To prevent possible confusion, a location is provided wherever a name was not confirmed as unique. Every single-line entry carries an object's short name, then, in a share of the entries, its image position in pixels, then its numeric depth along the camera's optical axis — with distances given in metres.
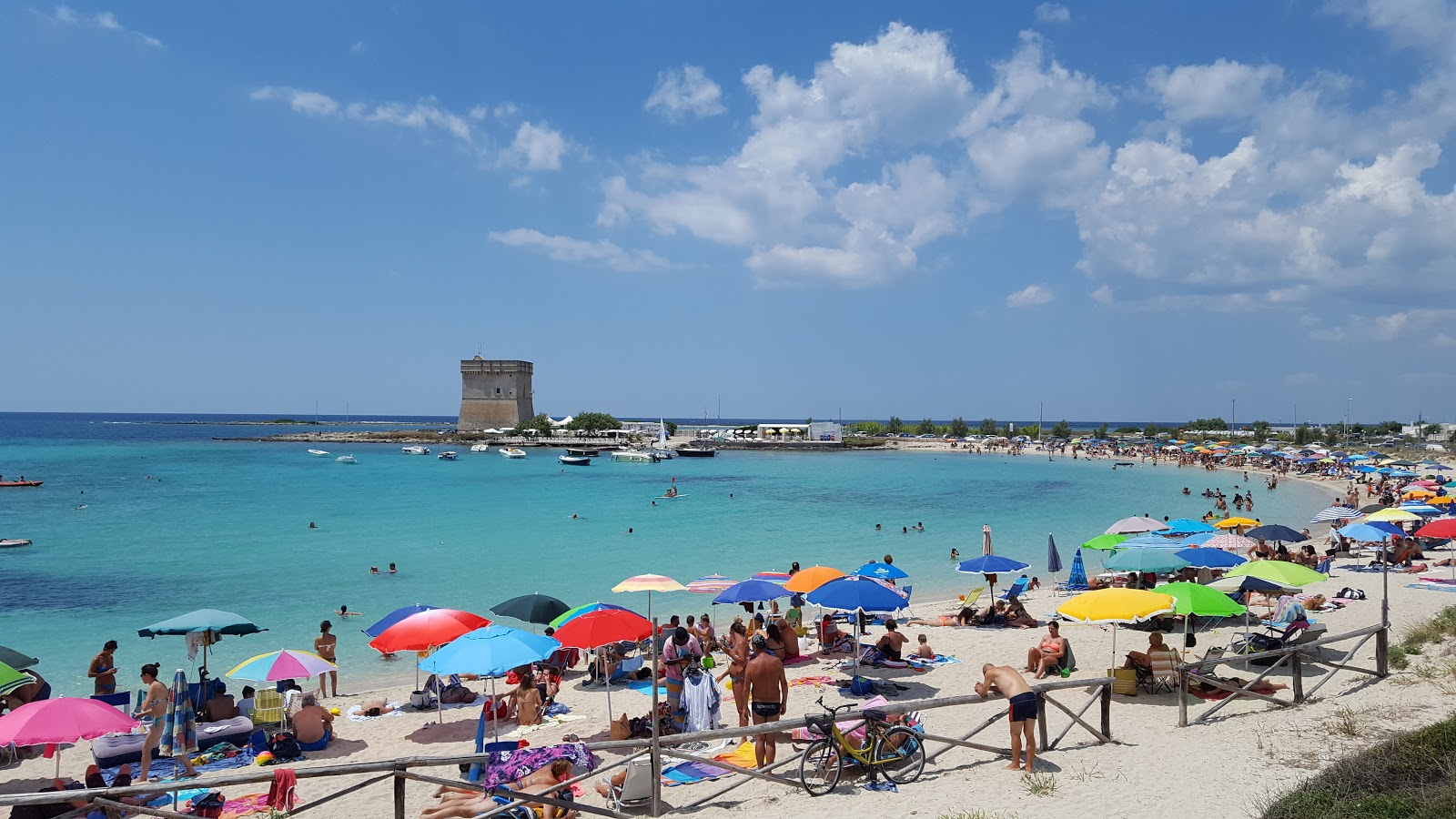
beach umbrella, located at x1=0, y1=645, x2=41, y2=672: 10.14
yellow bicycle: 7.34
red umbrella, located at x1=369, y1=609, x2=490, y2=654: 10.07
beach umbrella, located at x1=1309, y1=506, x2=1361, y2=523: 23.22
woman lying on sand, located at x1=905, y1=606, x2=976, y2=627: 15.91
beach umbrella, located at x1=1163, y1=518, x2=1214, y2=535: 19.50
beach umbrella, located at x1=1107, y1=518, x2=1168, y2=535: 19.09
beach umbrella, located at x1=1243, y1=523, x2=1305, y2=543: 18.53
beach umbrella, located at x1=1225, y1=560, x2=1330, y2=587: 10.66
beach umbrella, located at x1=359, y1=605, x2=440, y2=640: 10.96
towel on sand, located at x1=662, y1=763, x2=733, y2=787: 7.98
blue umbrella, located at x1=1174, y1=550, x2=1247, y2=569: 13.55
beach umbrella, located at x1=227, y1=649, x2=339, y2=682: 9.62
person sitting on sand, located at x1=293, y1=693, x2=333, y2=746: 9.63
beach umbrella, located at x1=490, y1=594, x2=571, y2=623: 12.09
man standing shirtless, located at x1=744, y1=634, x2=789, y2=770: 8.36
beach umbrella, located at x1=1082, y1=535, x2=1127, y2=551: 17.17
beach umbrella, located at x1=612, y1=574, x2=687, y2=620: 12.82
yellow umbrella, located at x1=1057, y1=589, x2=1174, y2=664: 9.65
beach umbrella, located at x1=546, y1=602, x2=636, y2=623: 10.26
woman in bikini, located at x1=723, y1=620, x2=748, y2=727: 9.16
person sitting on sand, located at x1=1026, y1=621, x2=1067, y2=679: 11.45
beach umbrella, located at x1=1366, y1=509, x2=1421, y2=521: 18.19
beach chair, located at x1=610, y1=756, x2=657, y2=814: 7.15
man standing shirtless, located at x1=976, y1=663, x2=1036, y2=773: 7.56
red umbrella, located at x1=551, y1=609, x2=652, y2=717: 9.59
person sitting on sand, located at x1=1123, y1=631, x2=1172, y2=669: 10.44
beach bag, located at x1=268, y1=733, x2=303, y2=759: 9.36
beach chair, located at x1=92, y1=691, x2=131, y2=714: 10.40
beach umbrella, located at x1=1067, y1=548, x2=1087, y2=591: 19.05
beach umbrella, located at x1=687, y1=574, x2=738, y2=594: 14.78
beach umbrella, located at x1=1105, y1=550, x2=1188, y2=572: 12.95
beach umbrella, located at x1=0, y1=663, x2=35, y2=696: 9.16
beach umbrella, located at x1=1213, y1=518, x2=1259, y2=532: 21.50
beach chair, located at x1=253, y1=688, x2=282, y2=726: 10.18
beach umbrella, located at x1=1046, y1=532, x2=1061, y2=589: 21.78
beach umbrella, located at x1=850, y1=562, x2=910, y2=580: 14.57
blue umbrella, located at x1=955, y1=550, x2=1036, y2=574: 16.14
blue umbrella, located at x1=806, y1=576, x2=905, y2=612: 10.77
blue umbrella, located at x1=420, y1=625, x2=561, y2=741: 8.76
